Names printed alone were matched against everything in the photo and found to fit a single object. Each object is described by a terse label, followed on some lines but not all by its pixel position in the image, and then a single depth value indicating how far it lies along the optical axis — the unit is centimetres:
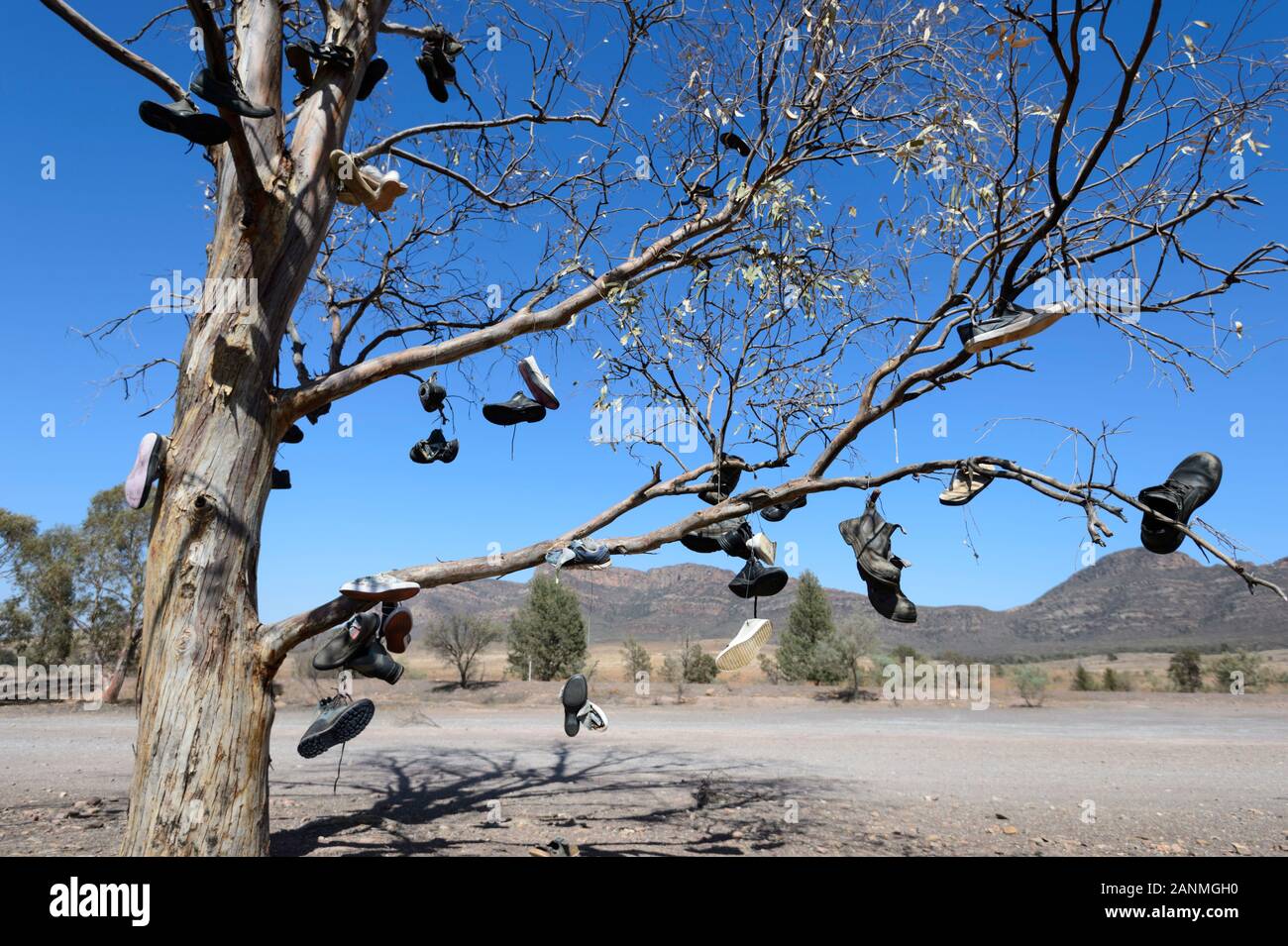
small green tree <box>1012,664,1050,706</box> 2222
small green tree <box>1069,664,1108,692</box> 2709
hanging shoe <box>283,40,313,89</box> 485
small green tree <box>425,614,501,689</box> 2728
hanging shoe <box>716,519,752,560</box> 520
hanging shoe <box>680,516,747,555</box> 514
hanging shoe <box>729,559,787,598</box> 507
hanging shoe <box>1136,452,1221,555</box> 403
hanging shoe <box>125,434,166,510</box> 409
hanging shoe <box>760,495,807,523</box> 502
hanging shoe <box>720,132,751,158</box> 557
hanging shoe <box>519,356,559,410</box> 520
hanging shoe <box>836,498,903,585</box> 468
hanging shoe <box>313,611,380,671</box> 489
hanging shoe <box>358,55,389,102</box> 549
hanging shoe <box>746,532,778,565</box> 512
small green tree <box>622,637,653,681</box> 2934
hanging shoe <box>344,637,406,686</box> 505
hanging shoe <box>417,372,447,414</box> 606
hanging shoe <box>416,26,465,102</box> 570
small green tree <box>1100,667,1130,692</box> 2650
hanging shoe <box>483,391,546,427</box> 545
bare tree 393
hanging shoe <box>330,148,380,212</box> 482
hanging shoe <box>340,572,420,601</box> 427
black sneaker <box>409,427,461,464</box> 625
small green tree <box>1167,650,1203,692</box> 2595
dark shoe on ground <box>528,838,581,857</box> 541
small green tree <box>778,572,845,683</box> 2684
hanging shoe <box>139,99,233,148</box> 377
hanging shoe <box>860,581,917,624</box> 464
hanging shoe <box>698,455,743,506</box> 536
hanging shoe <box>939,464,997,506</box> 439
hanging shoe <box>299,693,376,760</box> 529
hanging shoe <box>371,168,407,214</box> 491
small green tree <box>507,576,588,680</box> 2700
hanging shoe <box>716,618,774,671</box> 491
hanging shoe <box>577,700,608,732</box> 604
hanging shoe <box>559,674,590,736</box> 601
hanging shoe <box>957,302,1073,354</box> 381
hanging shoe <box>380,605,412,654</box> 491
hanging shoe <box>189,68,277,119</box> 374
